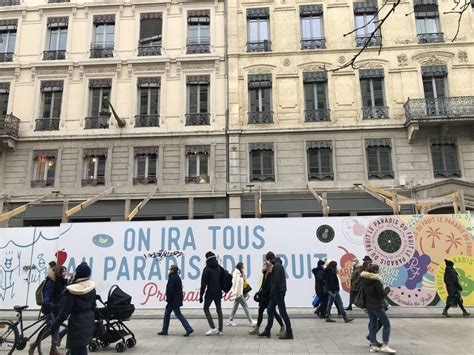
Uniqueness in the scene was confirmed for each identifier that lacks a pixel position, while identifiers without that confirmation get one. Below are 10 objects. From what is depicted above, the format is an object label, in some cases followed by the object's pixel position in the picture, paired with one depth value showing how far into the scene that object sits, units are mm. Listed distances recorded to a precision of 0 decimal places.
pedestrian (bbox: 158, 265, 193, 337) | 8609
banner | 12055
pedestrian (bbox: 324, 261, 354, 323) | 10404
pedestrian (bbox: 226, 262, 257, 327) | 9898
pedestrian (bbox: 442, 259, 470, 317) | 10852
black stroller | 7352
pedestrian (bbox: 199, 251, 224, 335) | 8695
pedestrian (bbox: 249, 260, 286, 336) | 8656
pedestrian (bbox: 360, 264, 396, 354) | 7075
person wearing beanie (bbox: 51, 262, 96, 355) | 5172
